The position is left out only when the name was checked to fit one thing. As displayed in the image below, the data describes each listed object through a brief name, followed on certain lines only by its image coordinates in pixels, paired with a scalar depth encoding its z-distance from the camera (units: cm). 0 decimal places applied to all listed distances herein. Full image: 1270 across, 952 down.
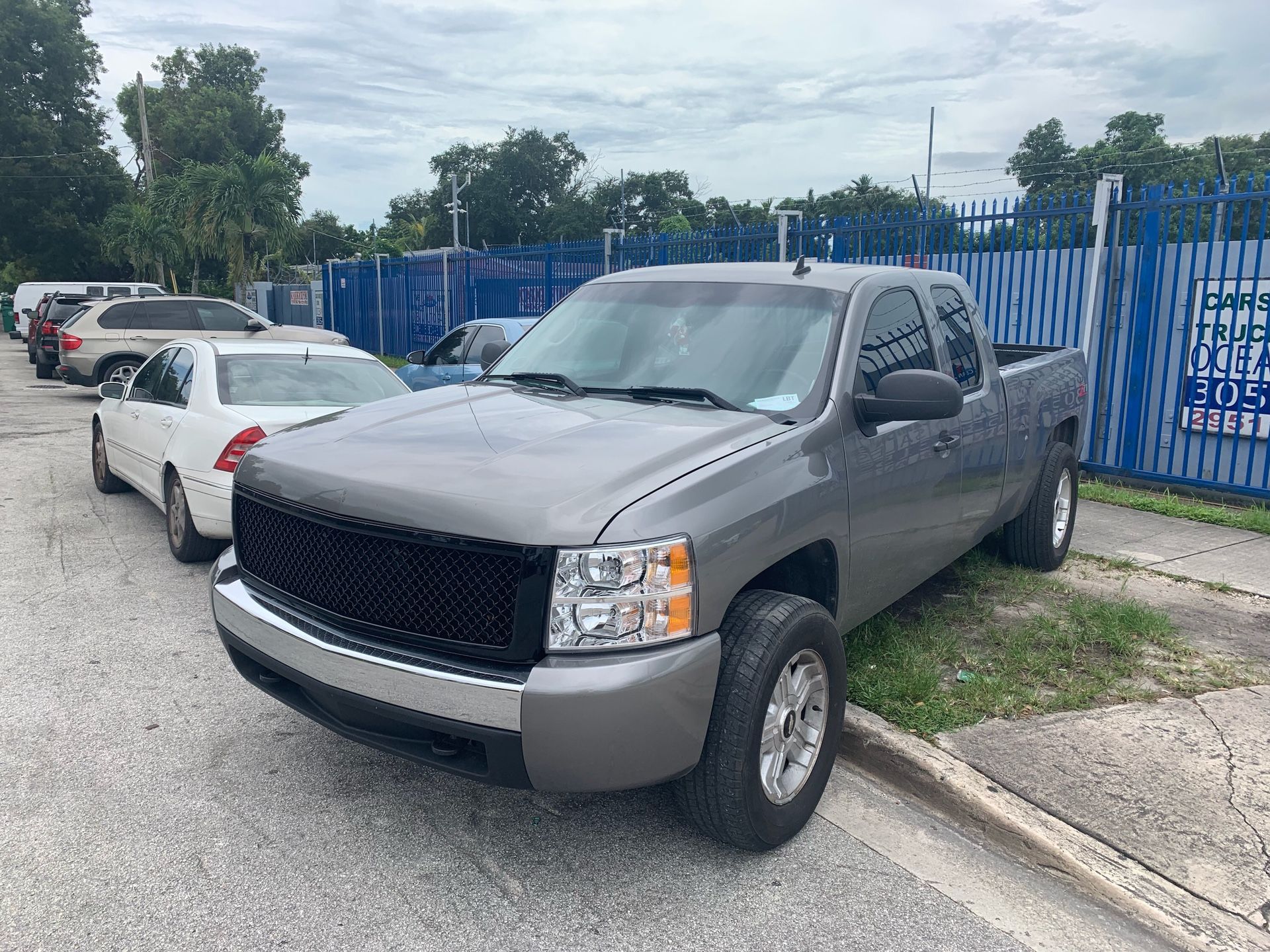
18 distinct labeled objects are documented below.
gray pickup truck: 276
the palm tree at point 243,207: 2645
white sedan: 623
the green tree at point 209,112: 5159
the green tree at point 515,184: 8075
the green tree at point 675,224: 6951
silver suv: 1648
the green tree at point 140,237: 3728
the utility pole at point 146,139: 3794
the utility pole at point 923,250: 1023
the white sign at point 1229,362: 815
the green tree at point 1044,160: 6494
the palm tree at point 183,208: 2805
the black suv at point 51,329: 2086
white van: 2728
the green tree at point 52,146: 4612
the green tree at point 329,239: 7502
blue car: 1129
